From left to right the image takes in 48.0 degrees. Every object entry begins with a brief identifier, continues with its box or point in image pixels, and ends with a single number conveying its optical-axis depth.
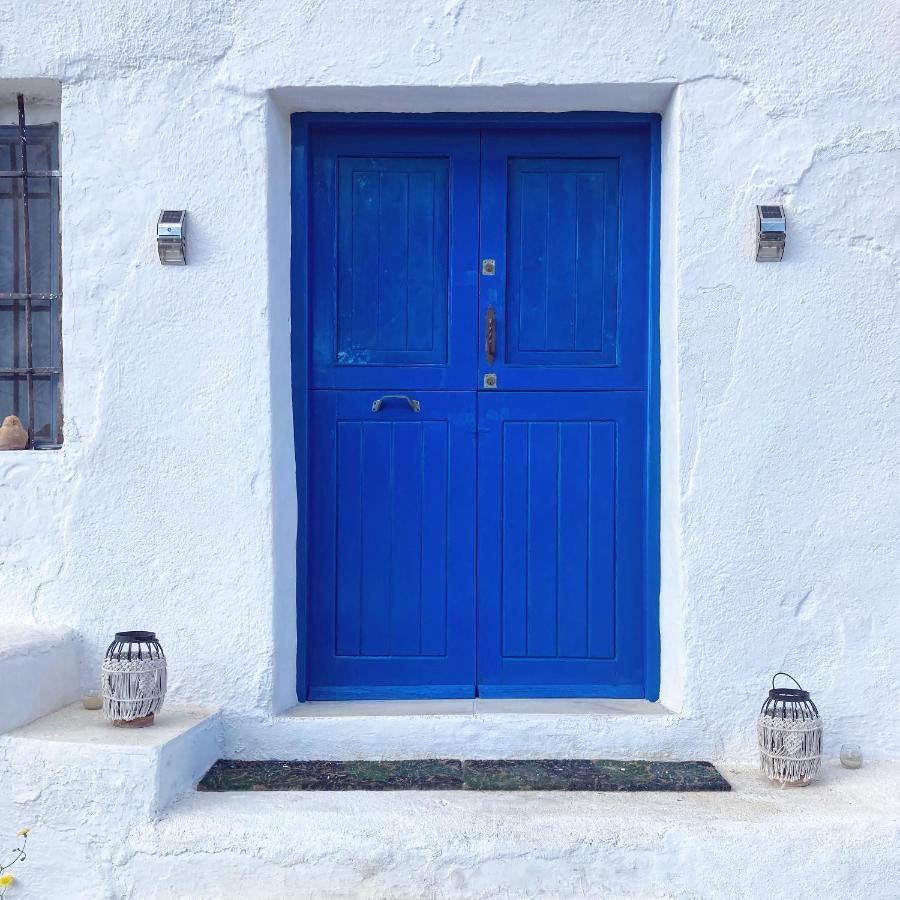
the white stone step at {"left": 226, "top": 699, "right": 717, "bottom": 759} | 3.20
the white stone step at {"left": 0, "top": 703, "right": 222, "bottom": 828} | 2.75
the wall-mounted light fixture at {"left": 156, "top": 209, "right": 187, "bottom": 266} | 3.18
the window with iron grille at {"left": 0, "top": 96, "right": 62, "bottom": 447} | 3.49
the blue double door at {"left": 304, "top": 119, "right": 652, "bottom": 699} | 3.44
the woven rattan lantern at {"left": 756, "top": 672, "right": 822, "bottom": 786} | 2.94
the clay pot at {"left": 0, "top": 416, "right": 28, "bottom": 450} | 3.38
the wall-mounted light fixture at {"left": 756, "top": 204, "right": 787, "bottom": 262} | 3.13
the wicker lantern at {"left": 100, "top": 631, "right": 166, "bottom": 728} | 2.95
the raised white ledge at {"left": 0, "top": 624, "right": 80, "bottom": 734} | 2.93
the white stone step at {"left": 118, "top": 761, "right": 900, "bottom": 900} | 2.68
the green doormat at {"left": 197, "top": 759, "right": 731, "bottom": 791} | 2.97
